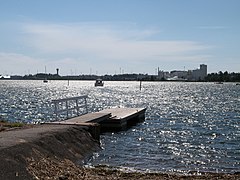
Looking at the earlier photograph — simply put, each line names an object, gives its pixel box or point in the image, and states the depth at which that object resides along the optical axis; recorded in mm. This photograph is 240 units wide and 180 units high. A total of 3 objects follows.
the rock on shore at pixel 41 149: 10534
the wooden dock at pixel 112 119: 21375
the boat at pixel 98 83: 174000
